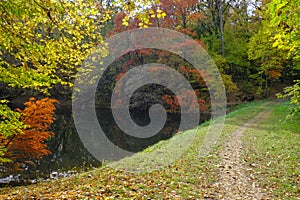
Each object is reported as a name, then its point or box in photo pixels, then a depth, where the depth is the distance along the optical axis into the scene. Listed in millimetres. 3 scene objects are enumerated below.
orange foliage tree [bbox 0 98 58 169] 10297
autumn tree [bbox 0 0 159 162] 3841
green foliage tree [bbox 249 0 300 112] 4700
